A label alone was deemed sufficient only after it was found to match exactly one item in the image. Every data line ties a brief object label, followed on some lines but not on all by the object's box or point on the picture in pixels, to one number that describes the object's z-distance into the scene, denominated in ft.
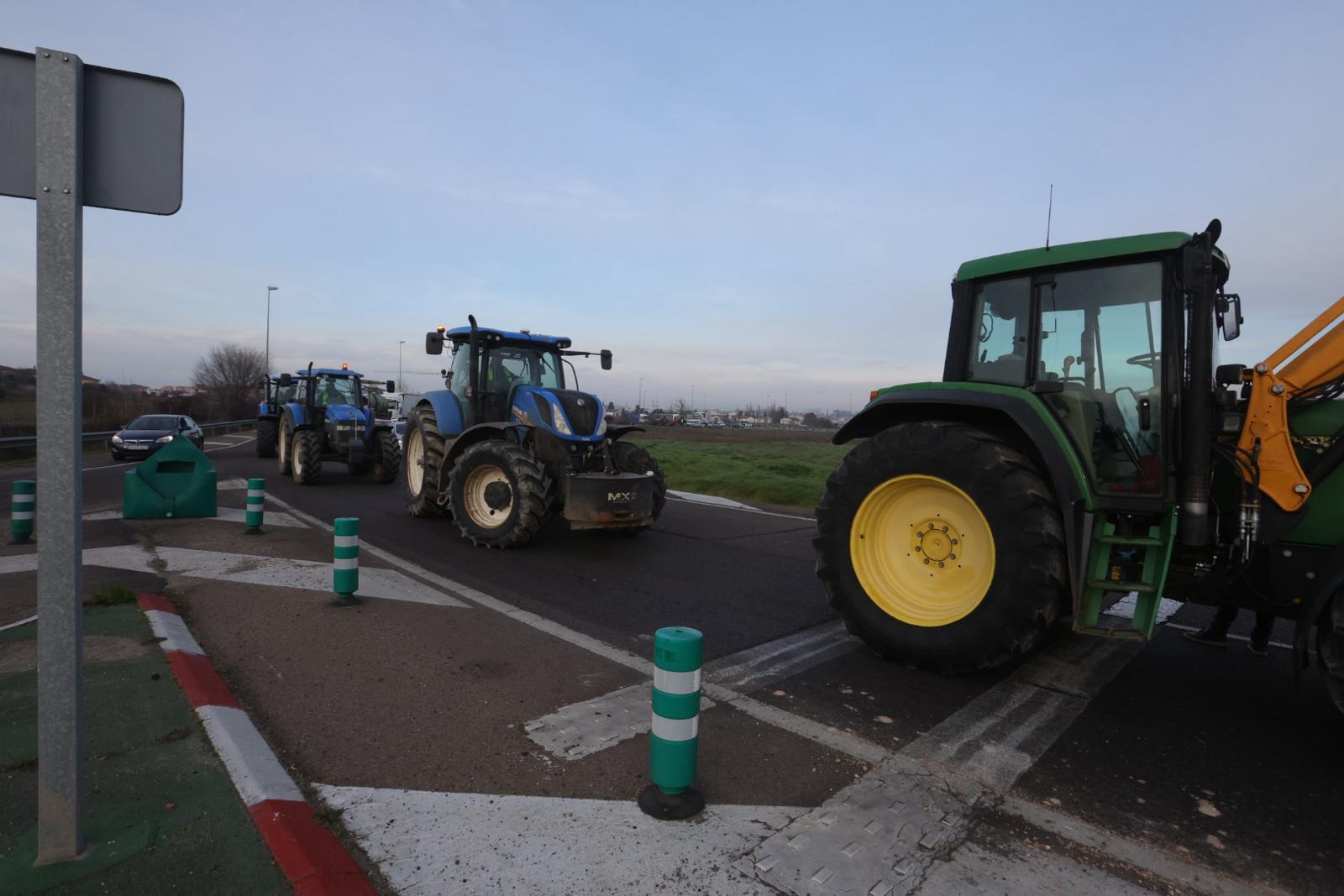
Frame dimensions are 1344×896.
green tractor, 12.39
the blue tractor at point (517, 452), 25.94
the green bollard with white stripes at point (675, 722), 9.36
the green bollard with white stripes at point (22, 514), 25.38
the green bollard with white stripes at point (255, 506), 28.35
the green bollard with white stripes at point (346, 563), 18.63
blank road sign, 7.39
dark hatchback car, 64.13
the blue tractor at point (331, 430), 46.96
